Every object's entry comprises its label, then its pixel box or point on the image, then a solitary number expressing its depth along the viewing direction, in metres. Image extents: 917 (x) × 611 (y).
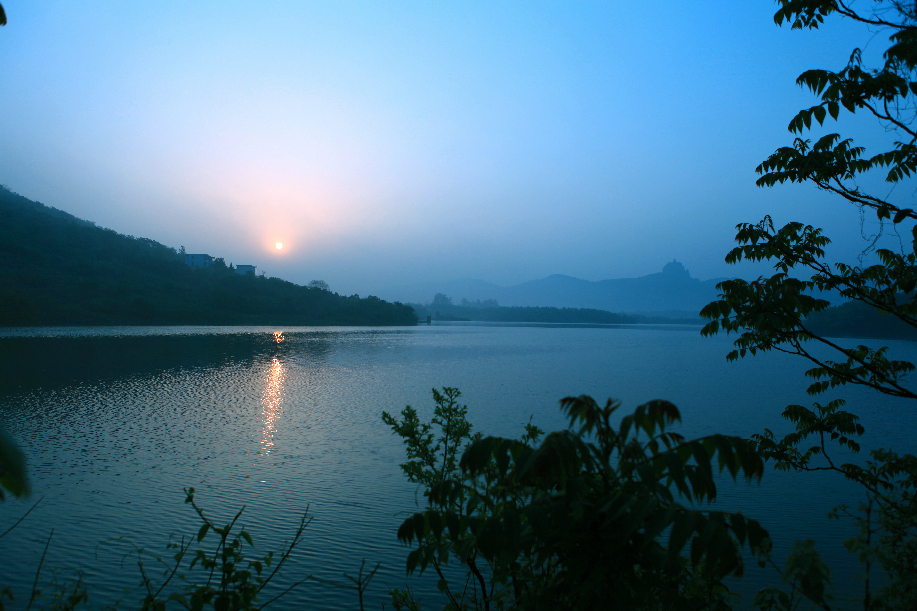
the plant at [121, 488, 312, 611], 2.62
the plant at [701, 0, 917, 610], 4.05
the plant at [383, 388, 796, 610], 1.86
